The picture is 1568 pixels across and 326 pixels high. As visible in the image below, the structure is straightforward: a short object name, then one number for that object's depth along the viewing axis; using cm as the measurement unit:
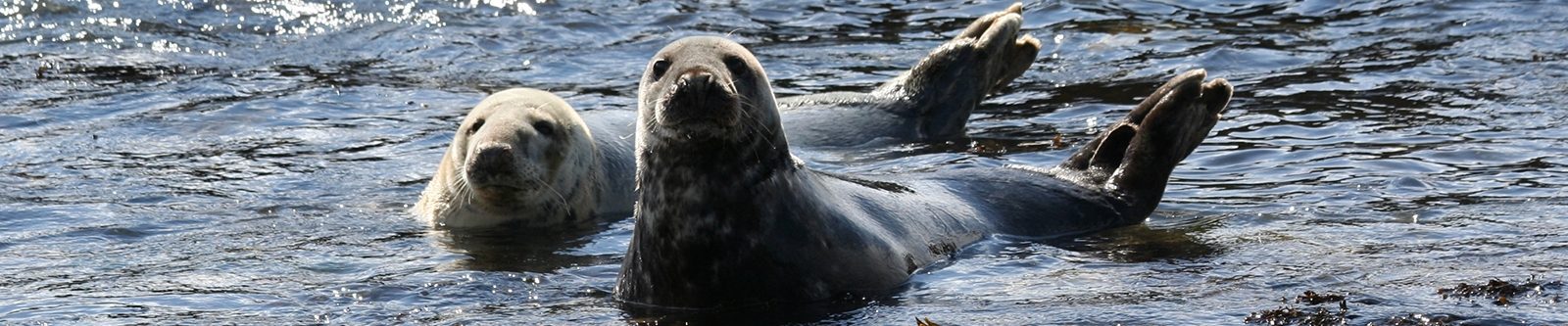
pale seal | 1811
